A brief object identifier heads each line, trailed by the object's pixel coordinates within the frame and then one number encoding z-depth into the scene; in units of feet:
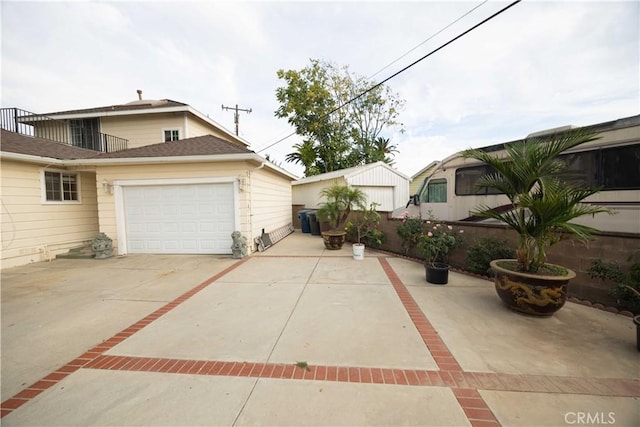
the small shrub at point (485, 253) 16.56
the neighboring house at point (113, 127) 41.39
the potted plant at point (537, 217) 10.78
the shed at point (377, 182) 42.73
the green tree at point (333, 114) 69.41
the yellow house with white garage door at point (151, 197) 24.73
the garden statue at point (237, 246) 24.47
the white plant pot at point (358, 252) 23.27
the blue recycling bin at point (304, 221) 43.37
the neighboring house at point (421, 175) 58.73
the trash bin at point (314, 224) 40.55
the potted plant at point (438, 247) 16.43
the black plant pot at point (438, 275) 16.34
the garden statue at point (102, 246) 25.13
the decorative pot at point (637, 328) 8.95
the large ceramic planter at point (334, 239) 27.86
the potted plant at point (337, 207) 27.37
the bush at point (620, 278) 10.96
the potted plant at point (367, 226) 26.61
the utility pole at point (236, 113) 72.54
